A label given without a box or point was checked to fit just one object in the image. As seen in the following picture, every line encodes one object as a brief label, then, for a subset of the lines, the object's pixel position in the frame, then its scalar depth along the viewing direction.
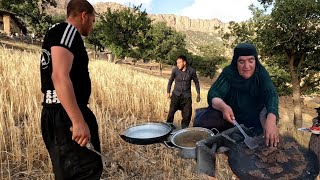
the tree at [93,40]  47.88
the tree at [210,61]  47.62
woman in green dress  2.76
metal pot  2.20
